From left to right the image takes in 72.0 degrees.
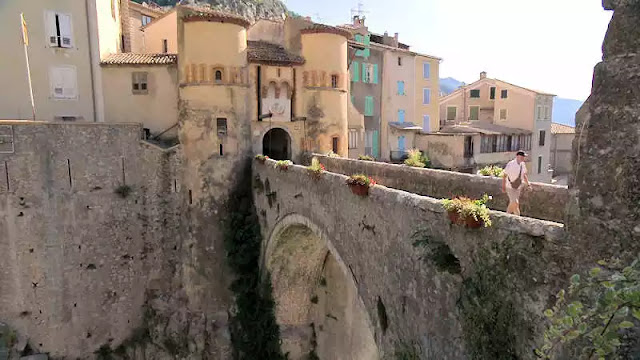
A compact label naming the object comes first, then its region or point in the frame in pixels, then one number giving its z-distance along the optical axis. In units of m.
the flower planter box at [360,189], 10.20
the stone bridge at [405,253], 5.70
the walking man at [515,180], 9.10
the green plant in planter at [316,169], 13.36
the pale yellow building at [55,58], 20.34
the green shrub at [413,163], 15.65
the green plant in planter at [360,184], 10.19
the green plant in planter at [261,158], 19.35
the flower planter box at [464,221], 6.45
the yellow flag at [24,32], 19.86
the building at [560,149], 42.28
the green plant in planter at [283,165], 16.41
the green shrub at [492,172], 11.92
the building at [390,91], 31.94
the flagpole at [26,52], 19.88
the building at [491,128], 32.59
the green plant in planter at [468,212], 6.34
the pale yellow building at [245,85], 19.89
